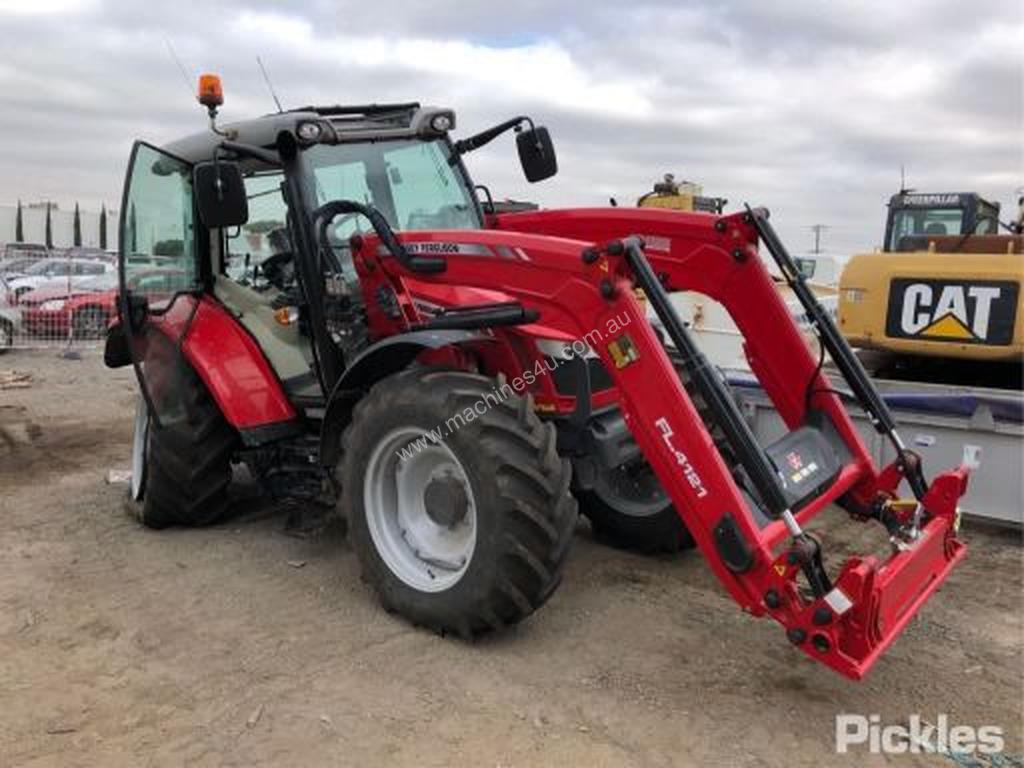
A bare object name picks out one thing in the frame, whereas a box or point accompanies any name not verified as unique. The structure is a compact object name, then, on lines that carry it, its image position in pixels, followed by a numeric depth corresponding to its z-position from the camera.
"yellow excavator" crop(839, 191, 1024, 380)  5.96
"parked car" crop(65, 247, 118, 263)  19.17
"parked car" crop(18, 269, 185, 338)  14.80
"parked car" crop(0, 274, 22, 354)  14.41
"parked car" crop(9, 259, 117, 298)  16.03
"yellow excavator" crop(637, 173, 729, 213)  12.72
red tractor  3.49
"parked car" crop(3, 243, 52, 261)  19.53
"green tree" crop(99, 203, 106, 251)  41.12
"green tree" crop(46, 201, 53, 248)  41.44
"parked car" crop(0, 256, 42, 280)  18.11
